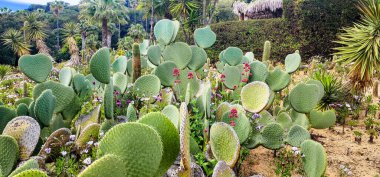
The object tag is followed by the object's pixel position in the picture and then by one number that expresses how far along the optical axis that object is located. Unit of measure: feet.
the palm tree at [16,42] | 84.43
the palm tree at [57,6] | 135.13
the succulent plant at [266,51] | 21.05
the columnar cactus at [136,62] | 13.64
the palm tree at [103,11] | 90.82
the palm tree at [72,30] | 110.05
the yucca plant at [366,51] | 18.44
